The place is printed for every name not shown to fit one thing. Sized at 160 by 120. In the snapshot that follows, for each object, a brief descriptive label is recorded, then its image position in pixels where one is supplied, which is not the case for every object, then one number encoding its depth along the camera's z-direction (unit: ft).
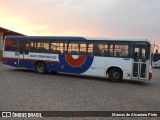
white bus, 25.90
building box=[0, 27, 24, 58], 63.53
